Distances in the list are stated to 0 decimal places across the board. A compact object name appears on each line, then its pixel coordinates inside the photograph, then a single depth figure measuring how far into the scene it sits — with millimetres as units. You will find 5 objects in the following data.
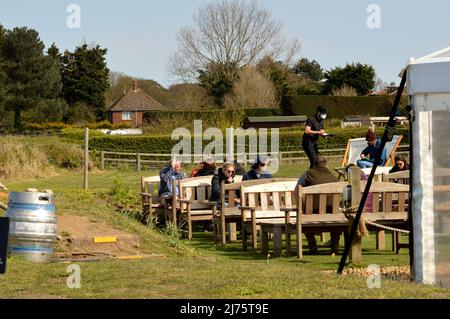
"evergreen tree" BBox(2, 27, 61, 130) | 74000
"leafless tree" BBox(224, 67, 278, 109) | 73875
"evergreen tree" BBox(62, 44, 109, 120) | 82688
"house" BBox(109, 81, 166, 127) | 96000
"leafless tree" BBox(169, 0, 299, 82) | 77938
